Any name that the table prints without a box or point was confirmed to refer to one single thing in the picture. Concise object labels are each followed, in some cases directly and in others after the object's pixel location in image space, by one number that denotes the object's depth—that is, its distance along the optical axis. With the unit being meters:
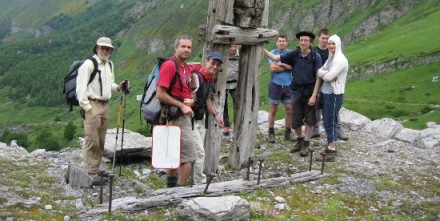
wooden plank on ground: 8.09
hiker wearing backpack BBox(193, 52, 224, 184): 9.44
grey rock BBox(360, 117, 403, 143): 16.20
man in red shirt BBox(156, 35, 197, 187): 8.59
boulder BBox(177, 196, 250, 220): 7.56
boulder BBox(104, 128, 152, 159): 12.34
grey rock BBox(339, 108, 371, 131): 17.38
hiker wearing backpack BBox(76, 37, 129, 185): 10.06
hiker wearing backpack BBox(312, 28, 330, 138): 12.96
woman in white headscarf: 11.48
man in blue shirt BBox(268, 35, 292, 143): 13.68
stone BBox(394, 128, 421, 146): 15.64
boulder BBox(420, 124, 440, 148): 15.10
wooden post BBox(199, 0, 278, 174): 10.40
